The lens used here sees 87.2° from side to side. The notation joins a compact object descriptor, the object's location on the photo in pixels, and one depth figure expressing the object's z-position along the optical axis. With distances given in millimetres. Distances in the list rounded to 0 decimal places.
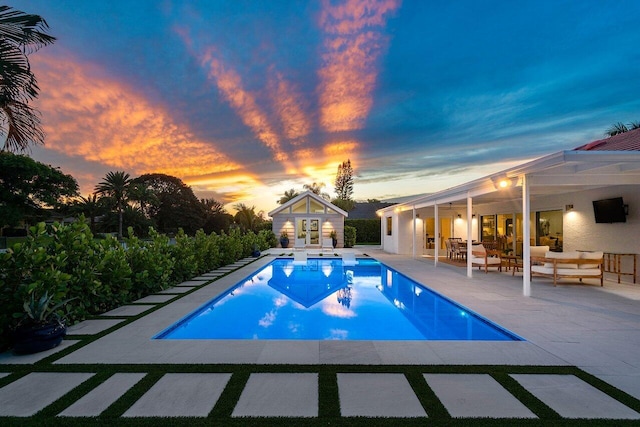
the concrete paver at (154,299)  7225
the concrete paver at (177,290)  8258
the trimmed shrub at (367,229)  31469
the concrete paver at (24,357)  3867
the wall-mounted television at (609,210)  9252
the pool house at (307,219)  23438
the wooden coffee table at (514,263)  10777
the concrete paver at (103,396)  2787
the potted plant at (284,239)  23141
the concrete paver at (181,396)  2779
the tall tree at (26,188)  25547
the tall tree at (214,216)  41094
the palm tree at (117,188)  34875
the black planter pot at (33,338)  4090
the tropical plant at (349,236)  24969
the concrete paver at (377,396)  2785
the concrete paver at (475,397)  2785
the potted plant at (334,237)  23672
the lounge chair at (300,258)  15758
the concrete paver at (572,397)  2781
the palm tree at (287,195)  36594
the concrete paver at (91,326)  5023
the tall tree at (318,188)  44903
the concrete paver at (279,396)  2783
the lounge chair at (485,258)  11430
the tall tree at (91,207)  33388
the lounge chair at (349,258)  15356
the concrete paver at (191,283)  9258
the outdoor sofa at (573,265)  8633
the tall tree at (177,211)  41875
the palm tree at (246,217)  26672
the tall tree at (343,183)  53781
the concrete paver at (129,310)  6137
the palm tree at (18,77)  4129
